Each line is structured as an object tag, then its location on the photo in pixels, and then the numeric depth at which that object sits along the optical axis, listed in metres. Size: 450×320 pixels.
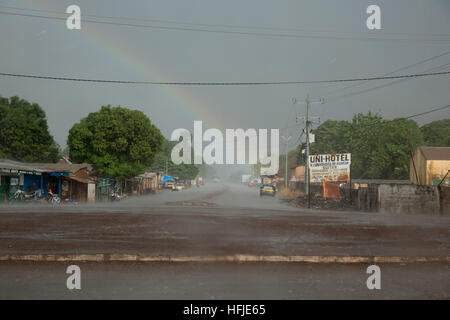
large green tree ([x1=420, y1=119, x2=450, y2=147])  76.55
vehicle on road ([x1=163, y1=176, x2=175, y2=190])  81.89
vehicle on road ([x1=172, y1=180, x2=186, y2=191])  80.57
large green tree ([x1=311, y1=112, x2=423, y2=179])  59.69
